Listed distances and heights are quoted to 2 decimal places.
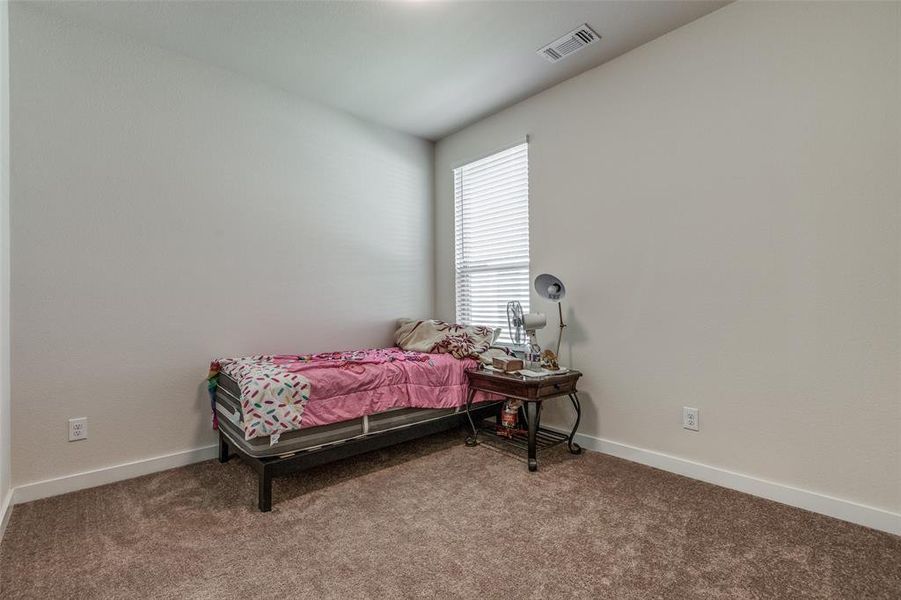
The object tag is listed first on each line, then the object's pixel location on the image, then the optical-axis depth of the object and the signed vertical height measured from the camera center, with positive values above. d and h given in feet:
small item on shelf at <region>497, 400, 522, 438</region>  9.92 -2.85
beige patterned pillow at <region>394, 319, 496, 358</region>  10.43 -1.08
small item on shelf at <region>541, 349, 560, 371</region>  9.40 -1.46
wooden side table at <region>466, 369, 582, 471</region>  8.37 -2.00
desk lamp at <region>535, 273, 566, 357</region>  9.42 +0.19
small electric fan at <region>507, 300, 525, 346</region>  9.74 -0.54
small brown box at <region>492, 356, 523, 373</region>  9.12 -1.47
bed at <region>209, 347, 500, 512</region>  6.84 -1.98
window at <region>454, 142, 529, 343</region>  11.28 +1.72
